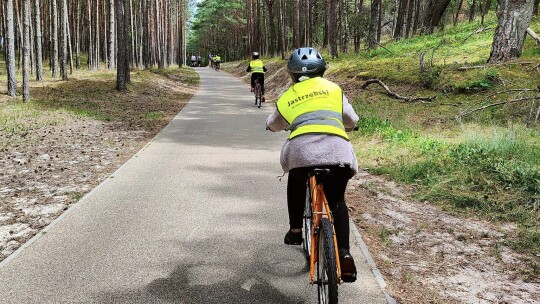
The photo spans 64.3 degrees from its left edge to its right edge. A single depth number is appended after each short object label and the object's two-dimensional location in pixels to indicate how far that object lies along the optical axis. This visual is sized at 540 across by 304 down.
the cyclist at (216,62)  53.19
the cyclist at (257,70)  17.23
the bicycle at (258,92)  17.06
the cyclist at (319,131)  3.25
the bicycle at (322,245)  2.91
